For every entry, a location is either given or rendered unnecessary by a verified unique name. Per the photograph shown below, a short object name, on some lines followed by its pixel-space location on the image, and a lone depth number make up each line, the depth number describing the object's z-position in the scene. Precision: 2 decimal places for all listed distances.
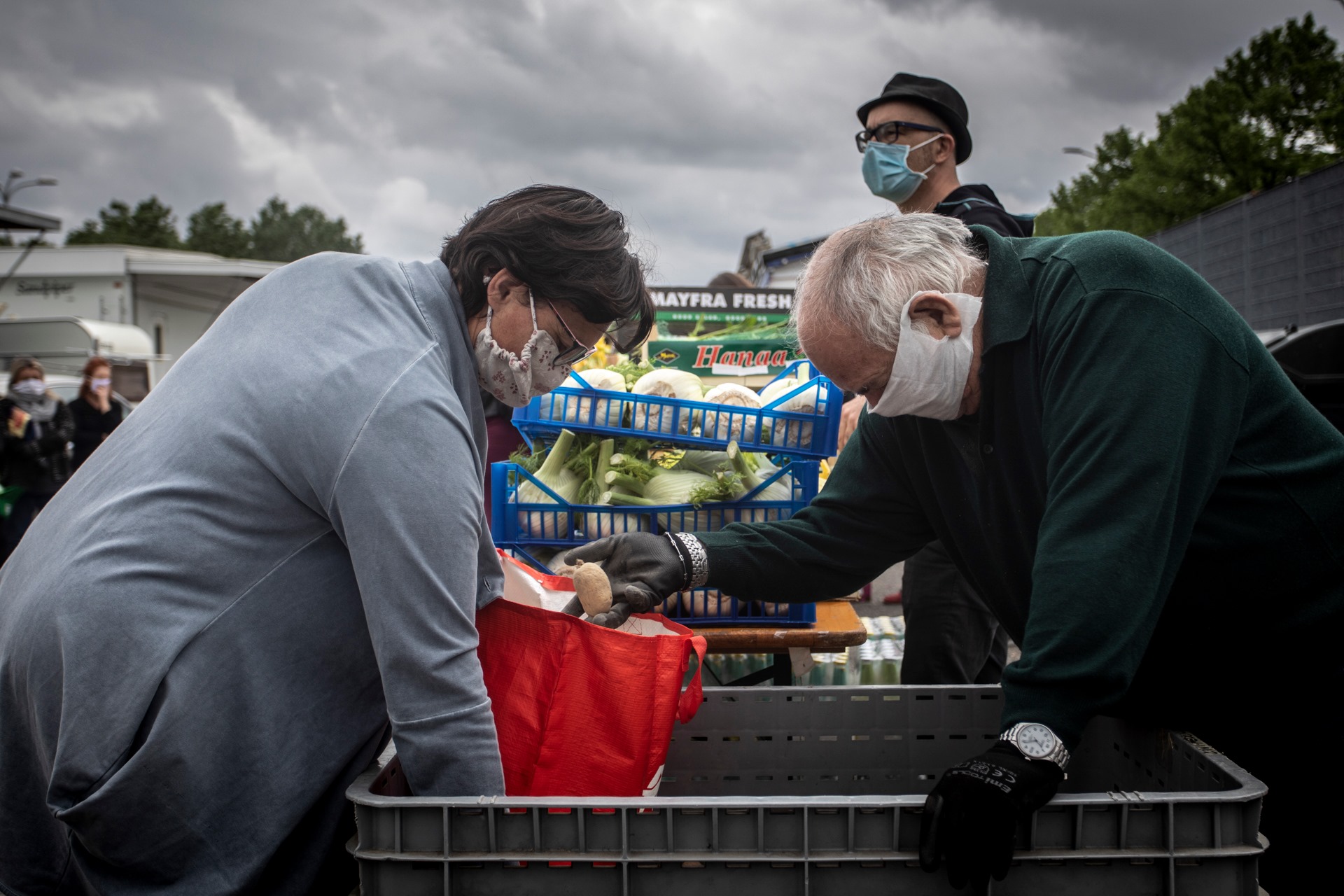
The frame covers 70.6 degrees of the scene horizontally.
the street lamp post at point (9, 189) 23.35
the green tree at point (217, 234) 71.44
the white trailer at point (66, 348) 20.16
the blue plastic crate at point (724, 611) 2.68
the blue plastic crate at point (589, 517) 2.70
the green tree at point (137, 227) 67.69
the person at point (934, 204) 3.28
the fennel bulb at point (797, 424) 2.77
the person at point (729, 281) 7.92
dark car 8.45
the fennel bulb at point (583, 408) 2.82
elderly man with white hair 1.32
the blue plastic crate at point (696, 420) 2.76
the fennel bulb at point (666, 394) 2.81
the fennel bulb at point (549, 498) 2.72
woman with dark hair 1.36
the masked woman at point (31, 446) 8.92
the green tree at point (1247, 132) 26.03
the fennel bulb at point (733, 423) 2.75
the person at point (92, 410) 9.98
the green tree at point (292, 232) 74.56
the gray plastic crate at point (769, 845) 1.18
